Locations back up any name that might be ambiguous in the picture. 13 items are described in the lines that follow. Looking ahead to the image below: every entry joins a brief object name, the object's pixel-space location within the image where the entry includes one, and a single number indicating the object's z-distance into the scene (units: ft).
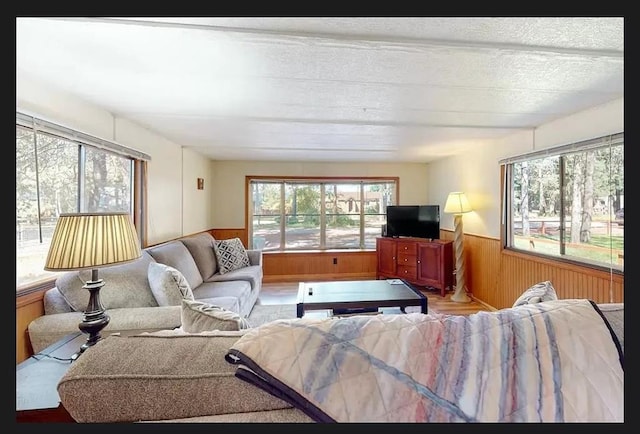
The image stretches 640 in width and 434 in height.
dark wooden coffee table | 8.32
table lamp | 3.94
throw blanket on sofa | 2.30
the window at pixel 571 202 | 7.41
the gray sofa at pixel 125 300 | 5.52
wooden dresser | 13.60
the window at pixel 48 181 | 5.68
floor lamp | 12.78
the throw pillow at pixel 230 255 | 11.66
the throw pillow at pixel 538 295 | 3.91
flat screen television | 14.47
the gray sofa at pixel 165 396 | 2.37
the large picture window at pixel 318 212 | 16.99
